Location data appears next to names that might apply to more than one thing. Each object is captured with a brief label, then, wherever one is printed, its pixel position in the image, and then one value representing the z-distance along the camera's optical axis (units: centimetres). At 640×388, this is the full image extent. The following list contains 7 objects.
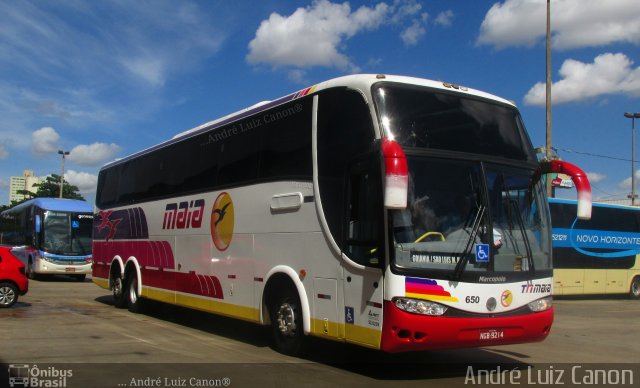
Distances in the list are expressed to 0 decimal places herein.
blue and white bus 2520
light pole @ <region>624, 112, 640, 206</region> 4034
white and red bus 669
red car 1402
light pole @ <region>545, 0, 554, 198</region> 2094
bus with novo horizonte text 2128
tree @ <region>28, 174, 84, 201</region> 6450
